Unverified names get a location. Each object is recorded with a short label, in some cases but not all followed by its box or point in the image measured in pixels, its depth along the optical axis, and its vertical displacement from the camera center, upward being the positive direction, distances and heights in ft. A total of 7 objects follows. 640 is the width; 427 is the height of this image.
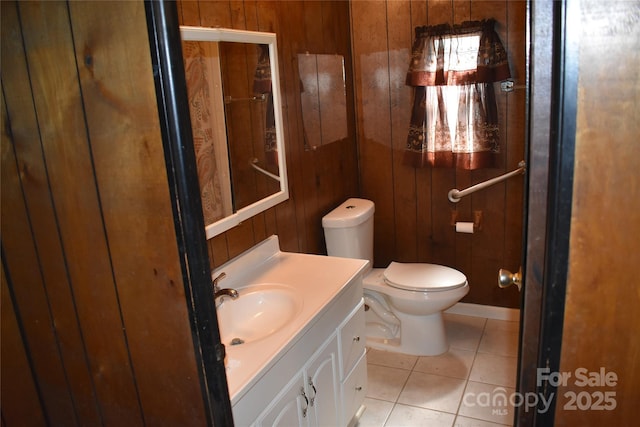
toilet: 8.63 -3.35
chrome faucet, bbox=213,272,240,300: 5.30 -1.93
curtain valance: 8.62 +0.52
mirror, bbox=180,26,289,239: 5.83 -0.23
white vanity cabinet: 4.65 -2.87
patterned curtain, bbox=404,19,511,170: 8.68 -0.10
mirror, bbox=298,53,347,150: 8.07 -0.04
